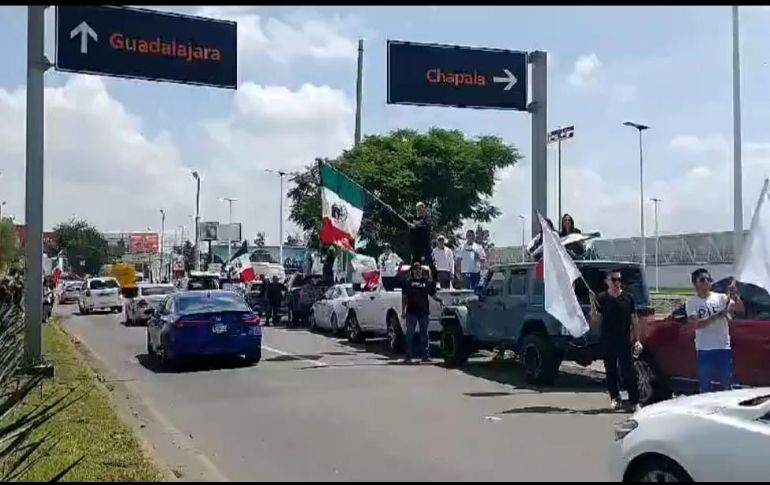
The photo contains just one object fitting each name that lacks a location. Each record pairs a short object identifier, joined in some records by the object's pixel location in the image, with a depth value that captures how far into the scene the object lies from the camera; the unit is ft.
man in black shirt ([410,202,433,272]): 63.05
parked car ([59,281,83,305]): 199.52
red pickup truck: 36.24
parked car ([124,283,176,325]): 107.55
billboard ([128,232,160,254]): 468.18
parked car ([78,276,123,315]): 143.74
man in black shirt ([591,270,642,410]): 39.04
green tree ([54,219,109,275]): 360.69
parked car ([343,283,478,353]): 61.67
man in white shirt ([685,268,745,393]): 35.70
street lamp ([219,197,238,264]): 306.31
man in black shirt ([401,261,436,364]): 59.47
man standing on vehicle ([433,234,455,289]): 66.80
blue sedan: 57.47
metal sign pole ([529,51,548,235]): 62.64
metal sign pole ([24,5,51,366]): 50.60
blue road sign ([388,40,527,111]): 60.90
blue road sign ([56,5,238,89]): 52.03
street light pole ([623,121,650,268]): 164.09
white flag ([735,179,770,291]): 36.37
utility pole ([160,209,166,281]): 352.69
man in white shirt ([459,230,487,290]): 71.10
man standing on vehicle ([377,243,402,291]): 75.15
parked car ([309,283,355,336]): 81.86
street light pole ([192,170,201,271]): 253.85
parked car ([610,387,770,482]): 19.13
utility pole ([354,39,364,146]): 118.62
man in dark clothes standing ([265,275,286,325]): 106.22
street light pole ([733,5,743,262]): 88.12
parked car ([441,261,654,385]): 46.62
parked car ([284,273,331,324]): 100.37
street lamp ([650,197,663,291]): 223.92
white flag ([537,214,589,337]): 42.22
